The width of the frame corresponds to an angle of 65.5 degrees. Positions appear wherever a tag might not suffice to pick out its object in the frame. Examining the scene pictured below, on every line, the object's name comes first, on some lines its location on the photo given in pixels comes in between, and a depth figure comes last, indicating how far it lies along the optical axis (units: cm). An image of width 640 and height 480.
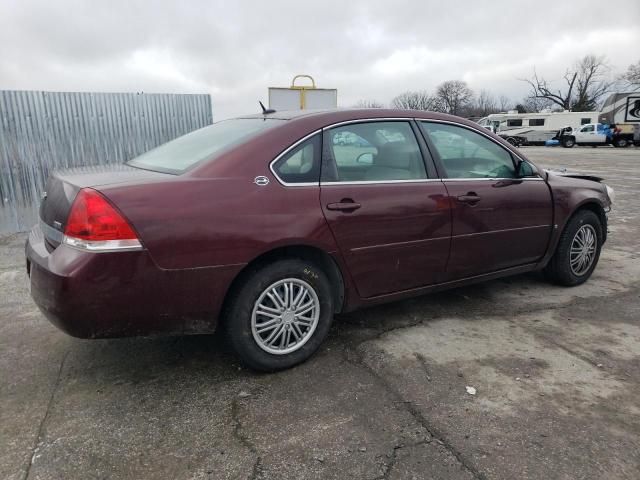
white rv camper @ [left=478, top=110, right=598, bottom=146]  4298
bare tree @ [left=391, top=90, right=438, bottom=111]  7443
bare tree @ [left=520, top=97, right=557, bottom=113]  7431
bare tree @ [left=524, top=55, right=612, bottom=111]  6812
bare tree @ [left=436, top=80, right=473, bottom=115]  8006
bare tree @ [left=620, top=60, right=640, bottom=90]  5878
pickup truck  3444
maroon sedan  241
